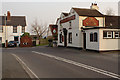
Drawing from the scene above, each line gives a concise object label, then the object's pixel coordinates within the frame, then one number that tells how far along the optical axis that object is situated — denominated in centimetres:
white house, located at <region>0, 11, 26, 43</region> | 5175
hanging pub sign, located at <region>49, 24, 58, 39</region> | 4070
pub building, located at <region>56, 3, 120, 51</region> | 2048
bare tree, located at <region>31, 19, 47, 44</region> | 6691
